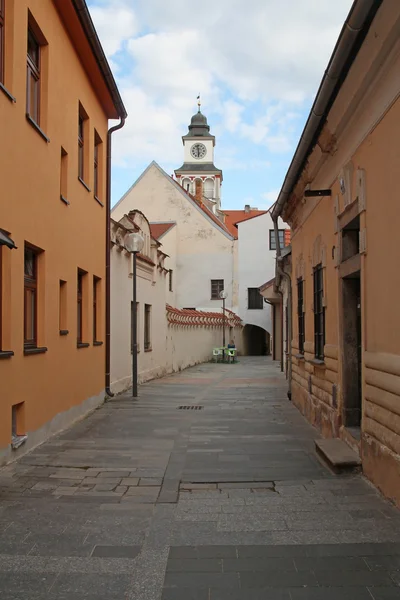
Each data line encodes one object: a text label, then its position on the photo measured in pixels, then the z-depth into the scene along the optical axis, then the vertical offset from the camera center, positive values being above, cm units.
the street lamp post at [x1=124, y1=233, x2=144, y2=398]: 1428 +187
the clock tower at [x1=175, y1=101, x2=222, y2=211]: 7638 +2048
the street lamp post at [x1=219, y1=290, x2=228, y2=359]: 3444 +27
